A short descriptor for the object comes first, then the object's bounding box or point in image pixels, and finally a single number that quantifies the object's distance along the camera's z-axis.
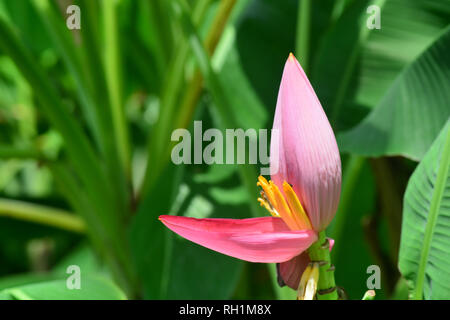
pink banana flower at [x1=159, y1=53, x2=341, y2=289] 1.11
